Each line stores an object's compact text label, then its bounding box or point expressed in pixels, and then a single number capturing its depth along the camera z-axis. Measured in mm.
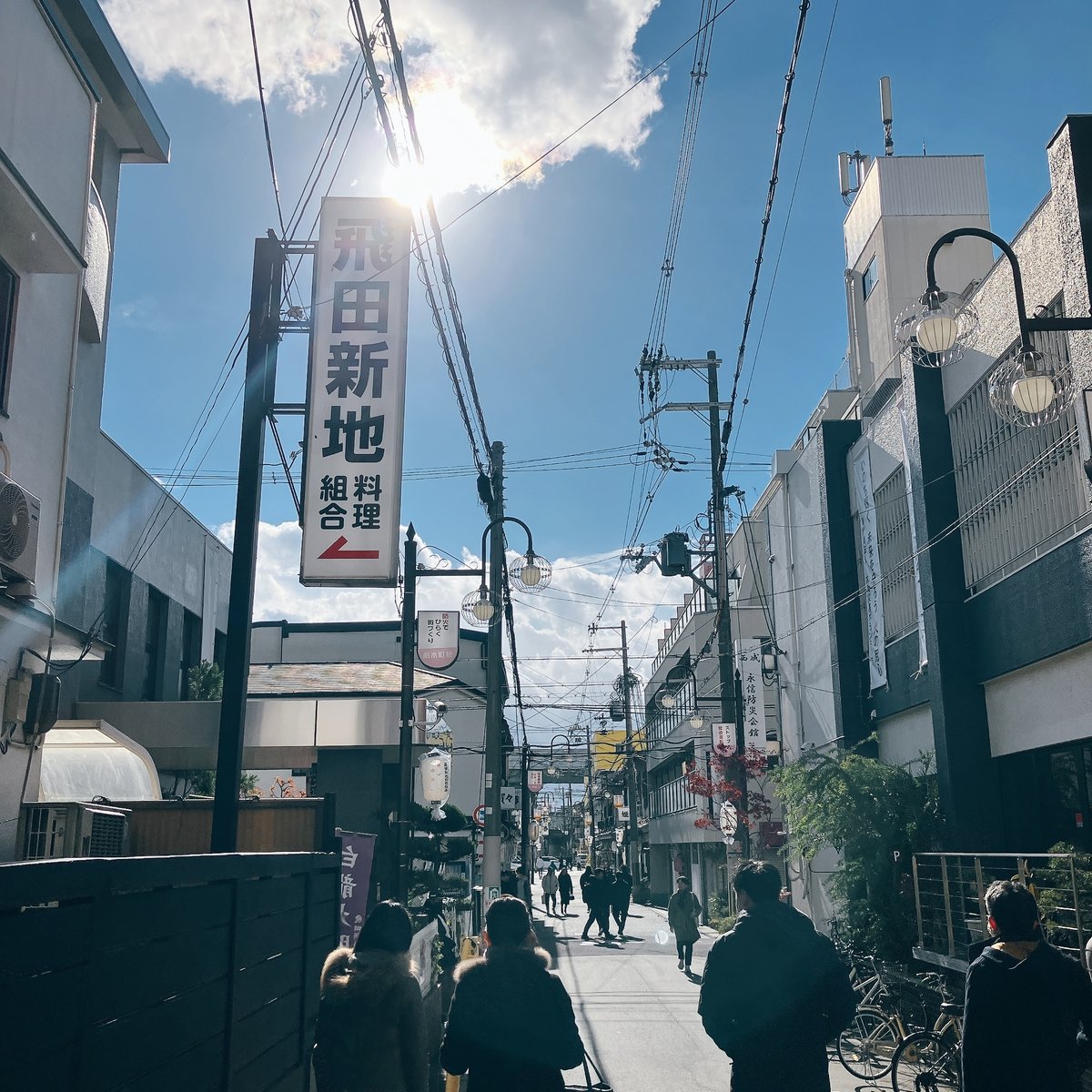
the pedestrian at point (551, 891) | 41281
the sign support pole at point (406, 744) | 15688
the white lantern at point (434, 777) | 19234
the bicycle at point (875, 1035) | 11180
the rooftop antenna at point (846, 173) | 35625
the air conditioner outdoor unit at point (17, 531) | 6965
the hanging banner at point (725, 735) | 28281
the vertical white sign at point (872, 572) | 18672
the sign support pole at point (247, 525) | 7977
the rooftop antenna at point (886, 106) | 31250
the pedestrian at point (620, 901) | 29516
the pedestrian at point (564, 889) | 42656
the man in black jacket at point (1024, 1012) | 5156
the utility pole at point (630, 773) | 48438
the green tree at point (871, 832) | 14203
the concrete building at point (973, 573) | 11961
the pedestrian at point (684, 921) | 20266
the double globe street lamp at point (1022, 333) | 8500
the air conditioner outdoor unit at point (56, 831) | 7723
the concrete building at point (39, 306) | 7672
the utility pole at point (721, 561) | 23375
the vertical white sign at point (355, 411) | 10352
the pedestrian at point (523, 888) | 34631
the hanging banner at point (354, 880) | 11359
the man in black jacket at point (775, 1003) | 5262
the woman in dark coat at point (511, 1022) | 5145
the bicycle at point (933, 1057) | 9500
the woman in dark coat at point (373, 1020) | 5559
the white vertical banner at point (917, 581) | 15883
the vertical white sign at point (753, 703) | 27359
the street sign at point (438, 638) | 19266
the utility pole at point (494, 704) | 17922
